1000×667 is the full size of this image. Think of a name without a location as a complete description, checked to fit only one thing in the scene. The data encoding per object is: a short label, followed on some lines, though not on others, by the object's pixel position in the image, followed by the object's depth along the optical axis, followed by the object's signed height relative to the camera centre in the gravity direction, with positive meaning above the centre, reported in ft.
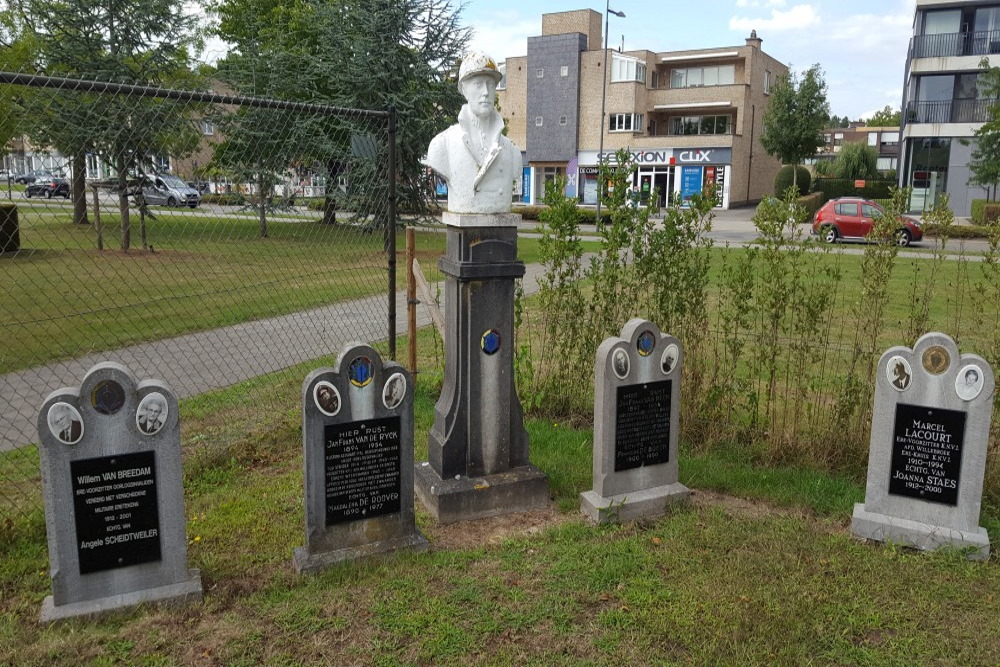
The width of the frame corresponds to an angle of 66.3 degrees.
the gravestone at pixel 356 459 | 13.92 -4.71
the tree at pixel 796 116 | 138.00 +17.37
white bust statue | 16.74 +1.20
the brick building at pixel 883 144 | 266.36 +25.01
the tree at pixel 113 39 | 60.80 +13.36
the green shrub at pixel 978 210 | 100.84 +0.74
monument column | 16.69 -2.55
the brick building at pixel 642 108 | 152.46 +20.68
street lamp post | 118.73 +30.19
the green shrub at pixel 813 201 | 130.21 +2.06
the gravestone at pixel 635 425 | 16.62 -4.74
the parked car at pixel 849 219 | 79.82 -0.54
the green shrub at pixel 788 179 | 146.72 +6.49
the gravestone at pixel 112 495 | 12.07 -4.76
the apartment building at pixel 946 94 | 120.37 +19.29
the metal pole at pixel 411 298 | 23.79 -2.89
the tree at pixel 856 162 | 185.37 +12.59
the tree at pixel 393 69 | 69.26 +12.78
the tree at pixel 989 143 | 96.37 +9.33
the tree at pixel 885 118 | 338.75 +44.38
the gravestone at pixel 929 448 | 15.28 -4.74
